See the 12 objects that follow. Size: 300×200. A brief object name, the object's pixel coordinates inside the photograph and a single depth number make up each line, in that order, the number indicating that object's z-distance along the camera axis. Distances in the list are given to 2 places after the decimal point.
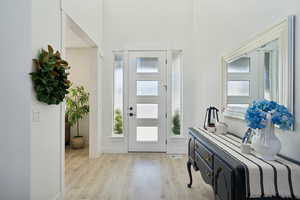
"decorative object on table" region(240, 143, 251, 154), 1.53
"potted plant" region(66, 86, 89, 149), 4.59
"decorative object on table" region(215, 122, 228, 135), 2.42
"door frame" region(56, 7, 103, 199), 4.05
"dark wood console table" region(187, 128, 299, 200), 1.23
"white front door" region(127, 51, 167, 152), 4.37
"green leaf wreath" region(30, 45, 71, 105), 1.72
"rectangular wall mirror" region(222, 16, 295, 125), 1.48
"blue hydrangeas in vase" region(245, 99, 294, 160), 1.32
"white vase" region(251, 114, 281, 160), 1.36
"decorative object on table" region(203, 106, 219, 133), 2.51
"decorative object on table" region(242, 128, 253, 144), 1.70
